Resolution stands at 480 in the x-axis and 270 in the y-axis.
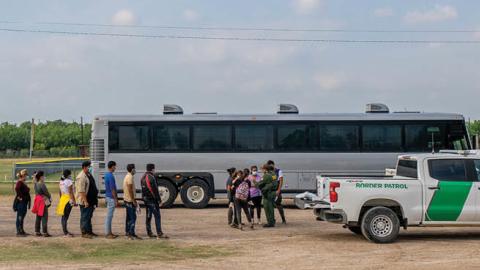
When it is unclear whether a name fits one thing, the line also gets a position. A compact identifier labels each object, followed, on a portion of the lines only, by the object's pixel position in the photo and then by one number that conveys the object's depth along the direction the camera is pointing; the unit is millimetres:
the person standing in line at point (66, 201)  16620
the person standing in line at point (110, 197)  15764
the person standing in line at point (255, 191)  18641
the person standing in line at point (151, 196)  15789
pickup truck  15102
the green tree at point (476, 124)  102875
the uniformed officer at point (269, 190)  18266
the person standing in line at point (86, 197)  15906
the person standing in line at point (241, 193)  18031
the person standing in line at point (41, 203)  16594
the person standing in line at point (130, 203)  15703
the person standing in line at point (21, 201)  16672
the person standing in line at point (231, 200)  18422
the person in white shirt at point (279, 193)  18680
